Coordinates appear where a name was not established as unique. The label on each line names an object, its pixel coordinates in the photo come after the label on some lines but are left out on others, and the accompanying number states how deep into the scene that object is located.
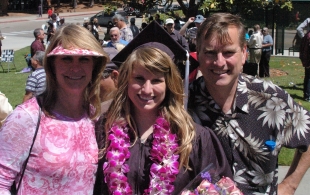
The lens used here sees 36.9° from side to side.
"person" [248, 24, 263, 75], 15.12
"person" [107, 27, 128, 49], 9.41
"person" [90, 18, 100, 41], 18.71
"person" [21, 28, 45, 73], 13.68
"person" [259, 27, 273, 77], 14.97
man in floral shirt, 2.50
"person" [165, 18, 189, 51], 9.08
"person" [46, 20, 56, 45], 19.24
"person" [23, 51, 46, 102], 5.94
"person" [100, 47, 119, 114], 3.32
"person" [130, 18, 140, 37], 13.97
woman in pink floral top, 2.18
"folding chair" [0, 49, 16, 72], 16.84
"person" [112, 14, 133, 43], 11.80
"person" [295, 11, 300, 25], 19.50
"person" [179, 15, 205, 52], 7.94
